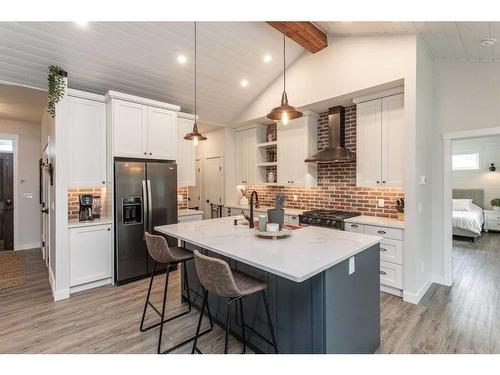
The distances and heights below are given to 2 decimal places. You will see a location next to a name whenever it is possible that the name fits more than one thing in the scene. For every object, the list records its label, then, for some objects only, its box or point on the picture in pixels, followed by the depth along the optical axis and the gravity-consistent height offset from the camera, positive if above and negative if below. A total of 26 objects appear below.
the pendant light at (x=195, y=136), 3.19 +0.60
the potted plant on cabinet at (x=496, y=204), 7.02 -0.50
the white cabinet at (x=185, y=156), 4.84 +0.57
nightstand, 6.80 -0.89
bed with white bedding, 5.85 -0.64
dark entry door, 5.60 -0.32
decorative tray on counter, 2.33 -0.42
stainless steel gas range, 3.78 -0.47
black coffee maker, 3.84 -0.28
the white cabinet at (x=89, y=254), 3.51 -0.90
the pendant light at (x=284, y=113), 2.36 +0.65
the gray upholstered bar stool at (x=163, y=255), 2.36 -0.63
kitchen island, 1.75 -0.73
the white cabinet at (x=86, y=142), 3.64 +0.63
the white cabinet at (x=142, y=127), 3.81 +0.90
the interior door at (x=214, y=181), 6.27 +0.12
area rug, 3.87 -1.34
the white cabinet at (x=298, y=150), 4.62 +0.64
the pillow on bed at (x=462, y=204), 6.77 -0.49
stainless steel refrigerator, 3.79 -0.32
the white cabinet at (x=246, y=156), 5.57 +0.65
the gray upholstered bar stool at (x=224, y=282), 1.74 -0.66
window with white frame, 7.64 +0.68
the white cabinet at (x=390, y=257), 3.31 -0.90
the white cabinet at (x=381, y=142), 3.54 +0.60
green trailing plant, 3.25 +1.23
